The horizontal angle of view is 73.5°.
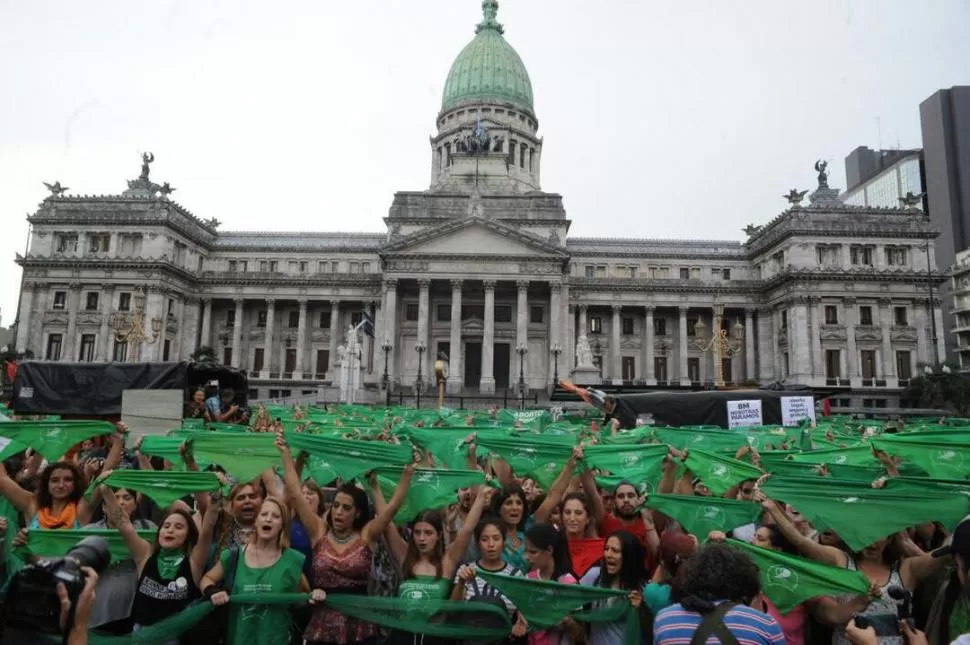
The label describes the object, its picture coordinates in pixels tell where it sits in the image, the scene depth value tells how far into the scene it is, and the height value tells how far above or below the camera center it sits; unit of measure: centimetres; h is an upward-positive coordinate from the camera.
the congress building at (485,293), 5828 +1075
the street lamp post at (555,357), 5456 +430
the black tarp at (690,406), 2178 +13
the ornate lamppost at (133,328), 4665 +579
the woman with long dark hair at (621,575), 565 -147
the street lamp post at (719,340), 3646 +445
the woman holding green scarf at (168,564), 562 -145
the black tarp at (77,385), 1842 +41
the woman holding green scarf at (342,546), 592 -136
